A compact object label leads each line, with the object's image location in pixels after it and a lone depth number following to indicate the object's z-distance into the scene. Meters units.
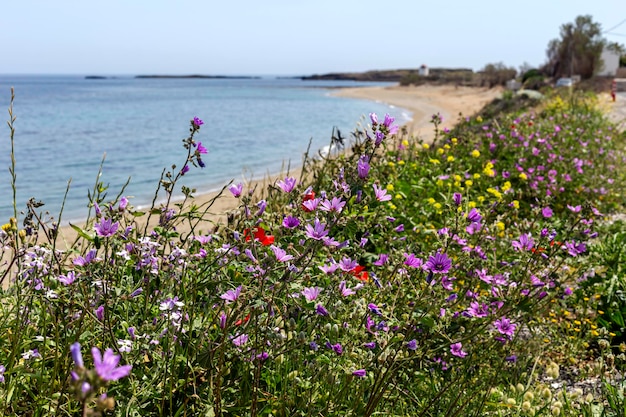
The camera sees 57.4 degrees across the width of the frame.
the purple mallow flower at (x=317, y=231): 1.81
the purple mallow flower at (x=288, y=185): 2.11
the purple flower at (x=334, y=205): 1.89
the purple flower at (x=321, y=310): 1.95
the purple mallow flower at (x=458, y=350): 2.61
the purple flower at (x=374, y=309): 2.05
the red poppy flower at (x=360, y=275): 2.27
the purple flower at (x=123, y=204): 1.97
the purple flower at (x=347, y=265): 2.03
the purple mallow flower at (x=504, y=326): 2.69
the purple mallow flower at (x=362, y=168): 2.26
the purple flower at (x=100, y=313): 2.09
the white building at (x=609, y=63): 46.19
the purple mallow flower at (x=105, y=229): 1.86
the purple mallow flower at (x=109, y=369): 0.85
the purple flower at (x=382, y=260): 2.68
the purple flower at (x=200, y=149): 2.11
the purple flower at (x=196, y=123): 2.09
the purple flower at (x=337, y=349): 2.02
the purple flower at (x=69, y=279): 1.84
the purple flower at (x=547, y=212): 3.56
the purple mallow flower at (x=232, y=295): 1.86
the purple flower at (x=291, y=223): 2.18
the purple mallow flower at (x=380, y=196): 2.17
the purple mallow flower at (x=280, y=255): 1.78
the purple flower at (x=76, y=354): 0.80
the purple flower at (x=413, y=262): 2.34
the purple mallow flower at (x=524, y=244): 2.83
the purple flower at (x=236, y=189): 2.15
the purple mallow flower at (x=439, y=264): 2.13
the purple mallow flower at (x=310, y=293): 2.08
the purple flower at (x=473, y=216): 2.60
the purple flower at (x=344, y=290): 2.08
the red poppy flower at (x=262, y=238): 2.59
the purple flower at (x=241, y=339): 2.01
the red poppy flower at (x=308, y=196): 2.34
